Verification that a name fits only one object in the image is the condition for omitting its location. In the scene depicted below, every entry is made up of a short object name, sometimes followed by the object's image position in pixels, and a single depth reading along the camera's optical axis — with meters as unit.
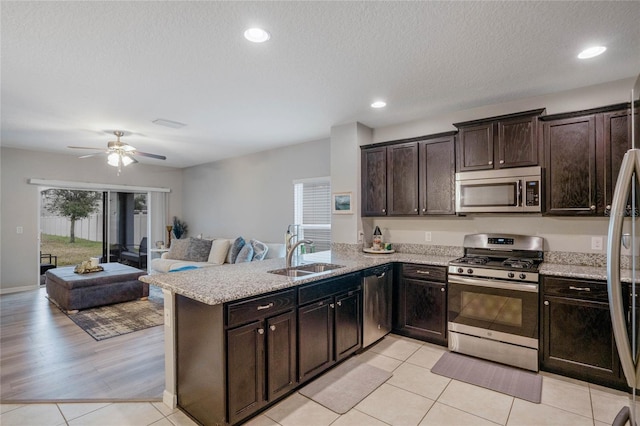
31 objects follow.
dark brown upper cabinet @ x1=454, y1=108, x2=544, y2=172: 3.07
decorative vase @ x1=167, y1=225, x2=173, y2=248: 7.79
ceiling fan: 4.61
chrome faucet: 2.99
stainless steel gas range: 2.83
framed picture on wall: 4.21
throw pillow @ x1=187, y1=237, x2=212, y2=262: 6.17
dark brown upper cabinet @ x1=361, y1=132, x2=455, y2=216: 3.60
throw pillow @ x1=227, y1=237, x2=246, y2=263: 5.74
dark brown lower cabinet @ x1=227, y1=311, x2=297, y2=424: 2.00
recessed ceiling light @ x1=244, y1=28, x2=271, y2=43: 2.11
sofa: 5.36
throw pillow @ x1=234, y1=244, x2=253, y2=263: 5.28
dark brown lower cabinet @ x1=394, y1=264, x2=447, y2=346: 3.31
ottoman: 4.49
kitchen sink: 2.99
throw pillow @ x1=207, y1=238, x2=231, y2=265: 5.97
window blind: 5.14
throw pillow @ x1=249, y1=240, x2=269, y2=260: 5.21
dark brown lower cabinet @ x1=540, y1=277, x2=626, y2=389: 2.52
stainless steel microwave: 3.04
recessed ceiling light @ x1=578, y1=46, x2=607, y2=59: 2.34
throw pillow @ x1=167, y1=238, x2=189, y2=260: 6.45
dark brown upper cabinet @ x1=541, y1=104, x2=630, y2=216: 2.71
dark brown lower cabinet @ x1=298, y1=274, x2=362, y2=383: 2.51
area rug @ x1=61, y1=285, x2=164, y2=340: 3.83
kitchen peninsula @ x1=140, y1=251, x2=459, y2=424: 1.97
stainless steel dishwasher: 3.22
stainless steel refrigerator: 1.12
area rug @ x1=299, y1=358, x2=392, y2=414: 2.39
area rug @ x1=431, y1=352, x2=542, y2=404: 2.53
